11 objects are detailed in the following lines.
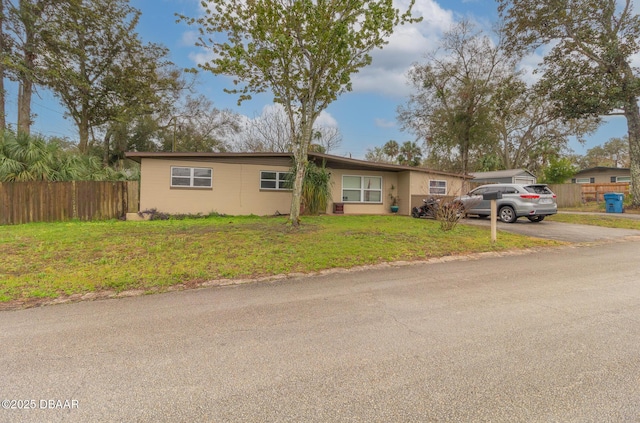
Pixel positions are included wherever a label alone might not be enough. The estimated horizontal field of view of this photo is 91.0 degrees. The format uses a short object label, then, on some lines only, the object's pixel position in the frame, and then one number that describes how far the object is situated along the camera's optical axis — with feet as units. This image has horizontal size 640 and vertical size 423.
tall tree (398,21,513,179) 92.48
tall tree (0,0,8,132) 48.55
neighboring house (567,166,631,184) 104.32
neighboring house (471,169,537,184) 81.20
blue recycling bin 56.39
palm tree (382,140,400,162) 123.54
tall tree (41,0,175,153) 52.65
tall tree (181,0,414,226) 29.19
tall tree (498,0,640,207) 53.36
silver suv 40.50
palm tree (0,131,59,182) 37.42
